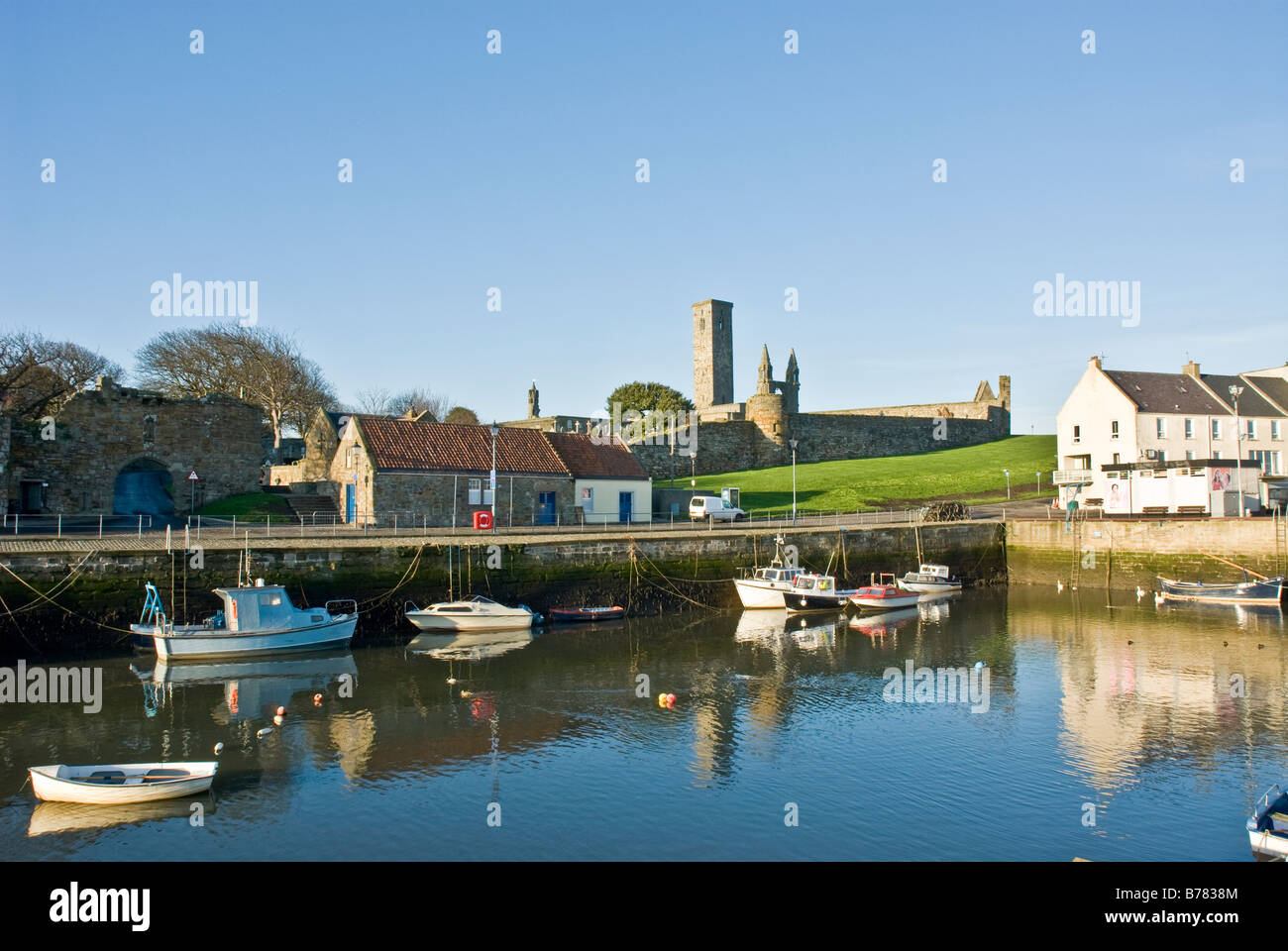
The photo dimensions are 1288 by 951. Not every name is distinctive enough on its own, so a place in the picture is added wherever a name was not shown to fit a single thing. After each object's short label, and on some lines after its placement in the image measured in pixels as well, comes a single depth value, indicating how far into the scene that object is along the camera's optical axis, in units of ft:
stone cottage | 125.80
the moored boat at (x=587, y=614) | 108.78
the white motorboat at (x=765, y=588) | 118.83
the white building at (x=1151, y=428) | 162.40
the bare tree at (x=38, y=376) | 151.43
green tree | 285.84
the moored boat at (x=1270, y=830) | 38.14
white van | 157.28
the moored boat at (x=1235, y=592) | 113.70
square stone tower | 291.58
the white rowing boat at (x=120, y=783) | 47.34
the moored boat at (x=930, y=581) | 131.48
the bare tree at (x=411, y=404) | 329.52
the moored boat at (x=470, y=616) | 99.14
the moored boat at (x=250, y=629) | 83.35
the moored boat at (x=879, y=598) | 120.78
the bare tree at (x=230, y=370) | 200.75
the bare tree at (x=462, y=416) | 307.93
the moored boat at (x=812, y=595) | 119.44
